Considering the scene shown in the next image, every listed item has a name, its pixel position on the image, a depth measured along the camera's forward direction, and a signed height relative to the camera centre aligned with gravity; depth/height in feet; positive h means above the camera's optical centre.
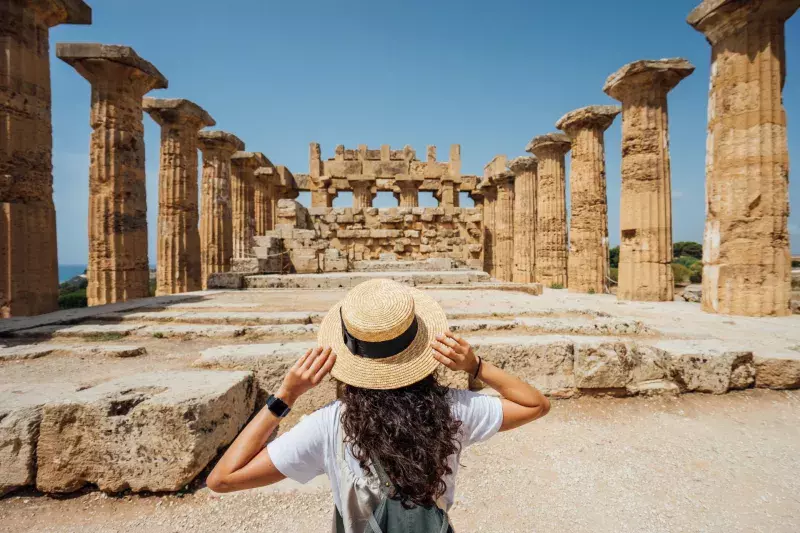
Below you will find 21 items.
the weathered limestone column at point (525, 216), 54.19 +5.98
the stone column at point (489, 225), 68.80 +6.38
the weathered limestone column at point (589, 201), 39.11 +5.82
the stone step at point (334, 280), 30.22 -1.58
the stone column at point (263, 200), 65.57 +10.58
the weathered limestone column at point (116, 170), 28.14 +6.91
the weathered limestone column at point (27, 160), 20.02 +5.44
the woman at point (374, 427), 3.51 -1.57
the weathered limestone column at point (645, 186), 30.01 +5.66
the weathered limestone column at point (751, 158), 21.81 +5.68
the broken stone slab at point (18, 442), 7.12 -3.31
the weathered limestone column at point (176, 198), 37.83 +6.23
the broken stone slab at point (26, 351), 11.66 -2.74
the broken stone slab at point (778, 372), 11.68 -3.50
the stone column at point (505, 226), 63.31 +5.33
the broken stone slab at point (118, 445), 7.31 -3.48
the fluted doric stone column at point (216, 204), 47.06 +6.98
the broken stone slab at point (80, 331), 14.10 -2.55
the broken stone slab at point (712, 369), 11.51 -3.35
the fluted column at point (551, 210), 46.50 +5.96
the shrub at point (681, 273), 64.64 -2.72
